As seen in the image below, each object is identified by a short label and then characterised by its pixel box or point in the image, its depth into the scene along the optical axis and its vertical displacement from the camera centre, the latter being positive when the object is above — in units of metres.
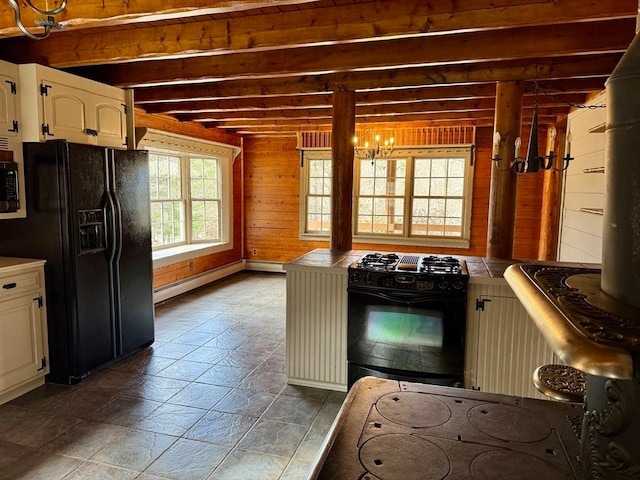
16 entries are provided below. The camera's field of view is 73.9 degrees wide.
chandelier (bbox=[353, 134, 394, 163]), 6.44 +0.77
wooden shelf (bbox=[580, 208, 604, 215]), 3.81 -0.08
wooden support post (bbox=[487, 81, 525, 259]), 3.47 +0.20
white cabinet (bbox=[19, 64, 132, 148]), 3.07 +0.68
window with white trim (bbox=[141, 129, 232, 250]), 5.59 +0.07
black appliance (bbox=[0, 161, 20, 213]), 2.91 +0.05
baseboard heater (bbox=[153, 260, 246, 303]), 5.62 -1.25
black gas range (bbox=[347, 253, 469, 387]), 2.81 -0.83
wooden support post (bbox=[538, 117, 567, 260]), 5.66 -0.01
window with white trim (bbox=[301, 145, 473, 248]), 6.51 +0.09
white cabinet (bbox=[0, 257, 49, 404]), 2.88 -0.94
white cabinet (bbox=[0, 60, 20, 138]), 2.94 +0.65
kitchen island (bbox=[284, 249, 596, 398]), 2.80 -0.91
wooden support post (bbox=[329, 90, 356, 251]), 3.88 +0.35
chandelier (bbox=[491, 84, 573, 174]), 2.61 +0.27
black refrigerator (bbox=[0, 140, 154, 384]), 3.07 -0.37
